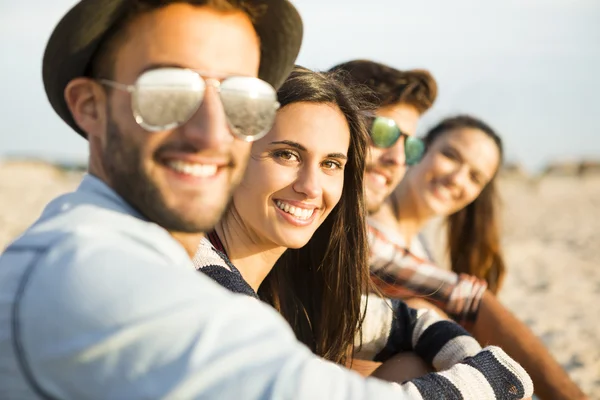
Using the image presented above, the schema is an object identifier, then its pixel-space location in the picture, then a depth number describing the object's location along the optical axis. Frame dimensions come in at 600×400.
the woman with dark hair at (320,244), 2.80
